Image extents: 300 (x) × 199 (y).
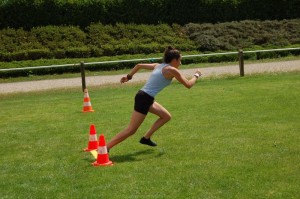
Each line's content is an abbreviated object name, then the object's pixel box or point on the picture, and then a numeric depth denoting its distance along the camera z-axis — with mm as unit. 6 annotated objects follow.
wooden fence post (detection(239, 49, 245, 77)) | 18781
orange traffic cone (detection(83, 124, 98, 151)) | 7852
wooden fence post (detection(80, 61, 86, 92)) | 17656
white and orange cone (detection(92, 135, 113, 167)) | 6923
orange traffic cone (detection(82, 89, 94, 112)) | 12619
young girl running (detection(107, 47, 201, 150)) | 7383
